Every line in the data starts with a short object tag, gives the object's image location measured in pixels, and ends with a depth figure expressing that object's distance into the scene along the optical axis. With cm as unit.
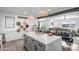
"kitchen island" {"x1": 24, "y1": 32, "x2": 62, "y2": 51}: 226
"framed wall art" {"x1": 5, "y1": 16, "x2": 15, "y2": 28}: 235
